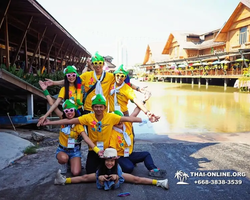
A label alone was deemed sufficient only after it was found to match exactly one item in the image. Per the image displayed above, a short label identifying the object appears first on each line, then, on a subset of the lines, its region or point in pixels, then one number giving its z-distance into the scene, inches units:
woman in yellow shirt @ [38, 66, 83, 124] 132.2
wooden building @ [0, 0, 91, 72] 237.8
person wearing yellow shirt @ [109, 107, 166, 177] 119.6
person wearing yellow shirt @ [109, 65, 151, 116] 134.5
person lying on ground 103.7
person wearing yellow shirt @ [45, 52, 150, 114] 136.4
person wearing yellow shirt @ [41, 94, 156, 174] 117.0
